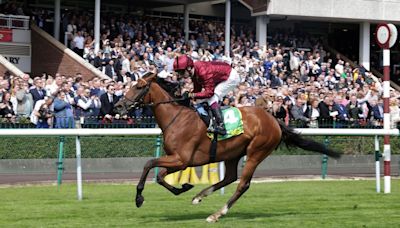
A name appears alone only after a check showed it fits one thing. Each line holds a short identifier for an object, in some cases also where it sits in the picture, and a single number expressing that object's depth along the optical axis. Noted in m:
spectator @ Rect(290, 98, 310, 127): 21.84
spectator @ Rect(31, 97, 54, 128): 18.36
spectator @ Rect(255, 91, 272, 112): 20.38
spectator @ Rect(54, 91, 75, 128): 18.41
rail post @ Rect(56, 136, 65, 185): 15.83
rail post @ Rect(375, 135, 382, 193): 14.48
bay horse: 10.56
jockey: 10.68
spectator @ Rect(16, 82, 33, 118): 19.11
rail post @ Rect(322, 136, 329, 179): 18.76
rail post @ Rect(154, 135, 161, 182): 16.28
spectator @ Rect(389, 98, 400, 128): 23.86
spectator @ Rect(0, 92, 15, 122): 18.29
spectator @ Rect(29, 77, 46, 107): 19.80
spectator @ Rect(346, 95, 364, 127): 24.02
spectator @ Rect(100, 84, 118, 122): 19.85
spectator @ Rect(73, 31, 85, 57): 28.64
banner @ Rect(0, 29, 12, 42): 28.89
